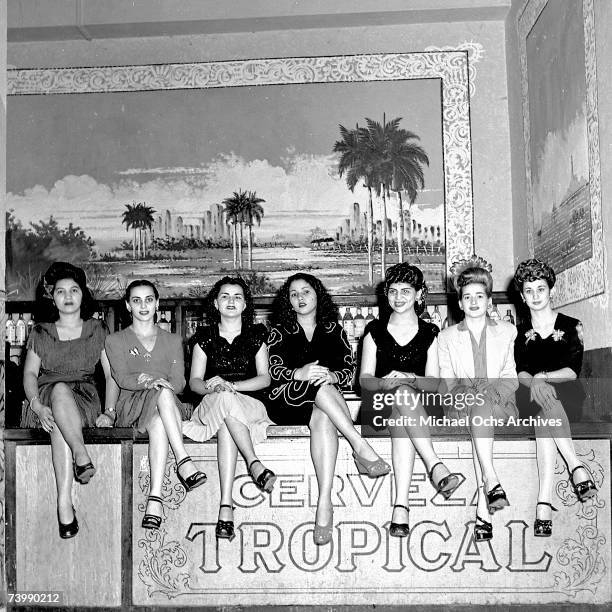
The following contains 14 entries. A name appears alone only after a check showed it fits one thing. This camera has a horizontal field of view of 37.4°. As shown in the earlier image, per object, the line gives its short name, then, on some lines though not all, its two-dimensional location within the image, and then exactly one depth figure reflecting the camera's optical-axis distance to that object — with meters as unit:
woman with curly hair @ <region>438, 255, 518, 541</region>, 4.13
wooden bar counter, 4.19
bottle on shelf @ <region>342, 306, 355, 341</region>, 5.93
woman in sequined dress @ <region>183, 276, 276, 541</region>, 4.18
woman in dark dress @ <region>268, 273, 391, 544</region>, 4.20
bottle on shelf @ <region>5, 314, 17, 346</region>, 5.82
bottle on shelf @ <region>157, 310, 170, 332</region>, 5.79
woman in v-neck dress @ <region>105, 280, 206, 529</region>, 4.19
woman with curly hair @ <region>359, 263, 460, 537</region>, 4.14
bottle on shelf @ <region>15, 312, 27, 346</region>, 5.82
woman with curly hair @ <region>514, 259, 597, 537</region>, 4.12
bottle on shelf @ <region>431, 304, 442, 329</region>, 5.86
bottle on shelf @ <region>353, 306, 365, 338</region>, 5.94
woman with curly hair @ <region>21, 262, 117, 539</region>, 4.24
